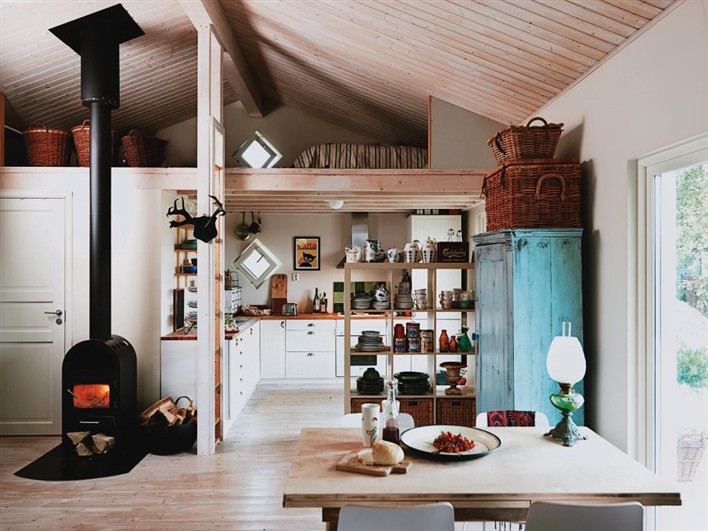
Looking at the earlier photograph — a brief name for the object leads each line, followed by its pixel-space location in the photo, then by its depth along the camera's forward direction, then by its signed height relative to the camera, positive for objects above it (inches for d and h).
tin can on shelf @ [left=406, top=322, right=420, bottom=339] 185.6 -20.7
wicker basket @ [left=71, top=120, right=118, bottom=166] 197.8 +48.1
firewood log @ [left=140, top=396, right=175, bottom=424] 178.9 -46.1
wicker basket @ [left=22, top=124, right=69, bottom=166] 199.2 +46.6
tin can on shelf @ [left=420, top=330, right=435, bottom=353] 185.6 -24.5
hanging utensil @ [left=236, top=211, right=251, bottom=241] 307.7 +22.5
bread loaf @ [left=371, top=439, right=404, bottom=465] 79.5 -27.2
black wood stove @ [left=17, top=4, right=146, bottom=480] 168.7 -12.9
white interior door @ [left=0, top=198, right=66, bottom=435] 194.1 -17.0
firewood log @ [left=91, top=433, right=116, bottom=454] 168.1 -53.9
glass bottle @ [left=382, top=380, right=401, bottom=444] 89.0 -25.2
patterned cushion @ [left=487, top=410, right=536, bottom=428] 110.5 -30.7
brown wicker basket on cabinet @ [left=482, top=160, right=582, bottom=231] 127.3 +18.0
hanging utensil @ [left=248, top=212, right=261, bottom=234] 307.7 +24.3
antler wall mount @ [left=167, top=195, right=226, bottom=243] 163.2 +13.7
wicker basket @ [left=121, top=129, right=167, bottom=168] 209.5 +47.7
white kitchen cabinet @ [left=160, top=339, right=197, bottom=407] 194.4 -33.8
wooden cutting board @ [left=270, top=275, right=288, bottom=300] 309.9 -9.6
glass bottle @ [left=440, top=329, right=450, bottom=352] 188.2 -25.6
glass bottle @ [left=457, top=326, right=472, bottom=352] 186.9 -25.4
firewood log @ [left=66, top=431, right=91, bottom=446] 167.8 -51.6
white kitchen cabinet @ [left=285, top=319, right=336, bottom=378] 287.1 -41.5
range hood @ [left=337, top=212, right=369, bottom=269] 307.1 +24.6
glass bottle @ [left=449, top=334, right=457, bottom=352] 188.5 -26.5
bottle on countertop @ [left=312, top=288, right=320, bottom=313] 307.6 -18.9
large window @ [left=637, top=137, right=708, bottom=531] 94.3 -10.3
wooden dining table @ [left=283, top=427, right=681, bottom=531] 71.6 -29.8
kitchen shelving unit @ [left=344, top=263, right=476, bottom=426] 181.9 -42.5
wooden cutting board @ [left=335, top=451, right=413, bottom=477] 77.4 -29.0
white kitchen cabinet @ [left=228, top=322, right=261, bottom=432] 208.7 -42.2
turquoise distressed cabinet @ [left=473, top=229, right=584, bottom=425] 125.4 -8.2
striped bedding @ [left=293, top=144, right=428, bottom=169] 212.7 +45.2
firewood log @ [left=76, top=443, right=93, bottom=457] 167.5 -55.9
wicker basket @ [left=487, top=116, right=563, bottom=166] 129.4 +31.3
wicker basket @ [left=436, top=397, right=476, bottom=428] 183.3 -47.9
